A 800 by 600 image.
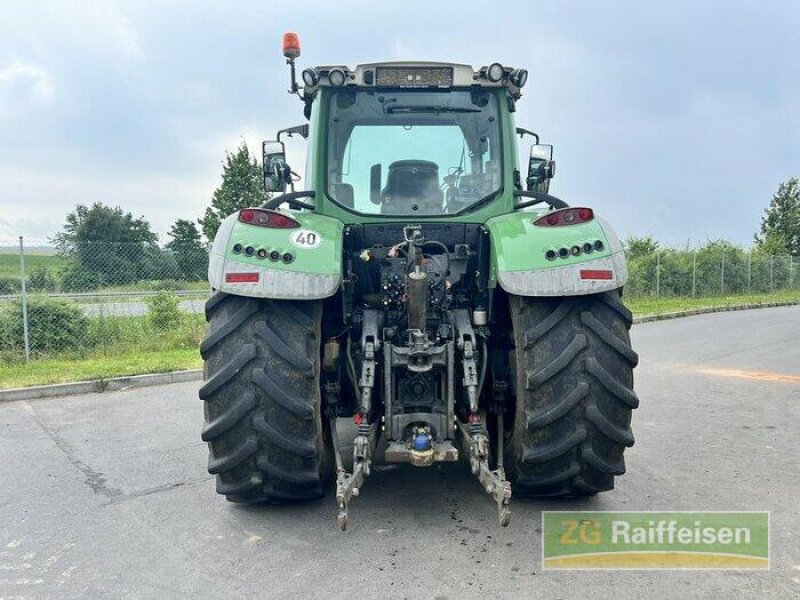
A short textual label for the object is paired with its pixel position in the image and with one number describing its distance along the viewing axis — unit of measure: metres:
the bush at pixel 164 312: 10.96
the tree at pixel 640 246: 26.94
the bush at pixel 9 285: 10.17
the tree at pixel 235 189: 36.53
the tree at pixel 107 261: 10.64
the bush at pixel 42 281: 10.20
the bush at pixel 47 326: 9.22
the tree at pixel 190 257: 12.11
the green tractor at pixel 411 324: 3.28
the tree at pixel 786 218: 38.12
